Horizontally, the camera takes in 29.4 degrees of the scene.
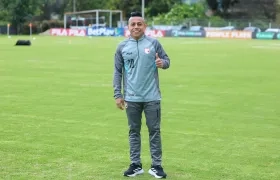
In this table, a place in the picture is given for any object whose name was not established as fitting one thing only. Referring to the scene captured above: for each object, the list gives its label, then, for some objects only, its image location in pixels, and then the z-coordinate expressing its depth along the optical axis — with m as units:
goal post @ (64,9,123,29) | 74.75
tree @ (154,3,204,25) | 81.14
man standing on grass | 6.47
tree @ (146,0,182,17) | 89.19
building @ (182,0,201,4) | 97.39
